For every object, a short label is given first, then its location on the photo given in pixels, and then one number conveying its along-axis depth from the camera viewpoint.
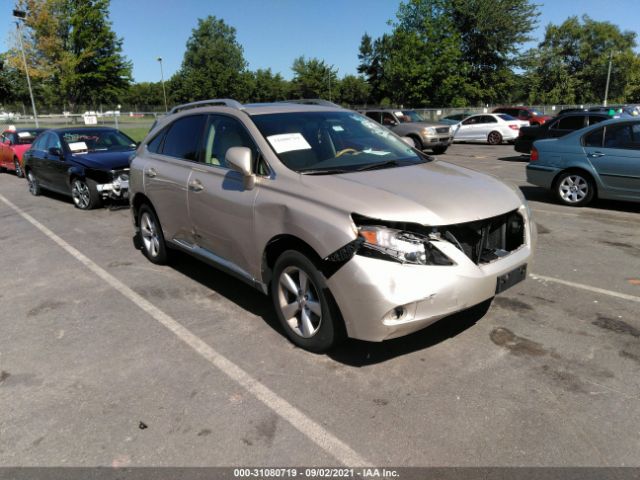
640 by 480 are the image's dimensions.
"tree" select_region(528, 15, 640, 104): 69.31
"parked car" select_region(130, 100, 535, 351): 3.03
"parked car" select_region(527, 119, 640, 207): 7.80
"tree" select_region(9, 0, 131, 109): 37.75
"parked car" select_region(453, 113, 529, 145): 22.42
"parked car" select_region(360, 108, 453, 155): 18.62
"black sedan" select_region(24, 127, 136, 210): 9.09
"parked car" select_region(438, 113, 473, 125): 28.58
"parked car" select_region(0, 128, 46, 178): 14.97
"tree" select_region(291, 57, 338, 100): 72.71
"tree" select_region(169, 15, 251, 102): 71.06
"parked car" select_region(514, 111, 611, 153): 13.62
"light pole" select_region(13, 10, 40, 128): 24.93
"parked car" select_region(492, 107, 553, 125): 24.10
